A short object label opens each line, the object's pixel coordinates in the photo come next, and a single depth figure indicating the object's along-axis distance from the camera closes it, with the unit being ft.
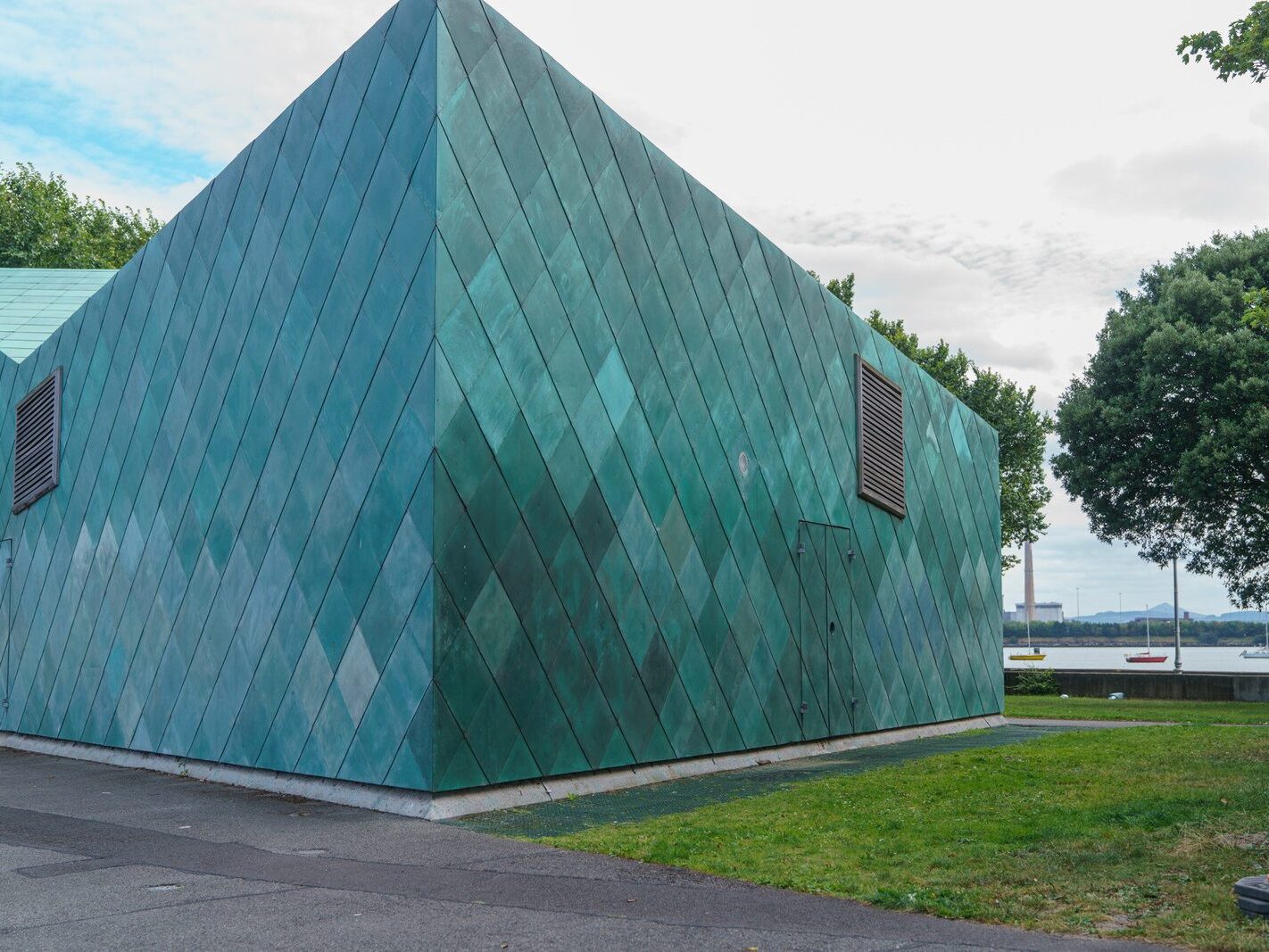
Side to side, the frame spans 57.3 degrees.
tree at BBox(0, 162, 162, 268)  157.28
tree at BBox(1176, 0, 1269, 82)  37.35
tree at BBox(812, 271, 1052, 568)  148.77
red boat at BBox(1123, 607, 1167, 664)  337.72
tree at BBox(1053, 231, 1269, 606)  101.91
